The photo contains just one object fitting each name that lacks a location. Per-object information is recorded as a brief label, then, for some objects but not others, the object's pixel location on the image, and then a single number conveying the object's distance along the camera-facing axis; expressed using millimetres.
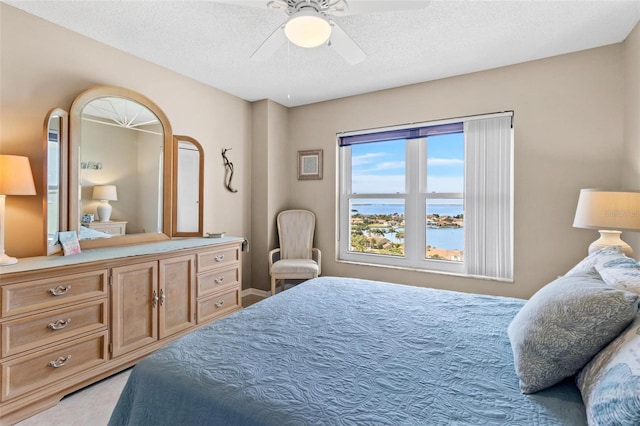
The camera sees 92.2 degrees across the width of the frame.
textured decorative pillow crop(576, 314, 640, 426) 660
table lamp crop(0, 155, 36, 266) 1896
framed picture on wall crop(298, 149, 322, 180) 4047
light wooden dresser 1751
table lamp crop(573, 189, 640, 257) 1977
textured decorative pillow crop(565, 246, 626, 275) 1382
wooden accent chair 3967
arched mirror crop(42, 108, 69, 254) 2137
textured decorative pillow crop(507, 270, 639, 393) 891
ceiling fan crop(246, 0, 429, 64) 1551
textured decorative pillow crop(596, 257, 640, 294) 1080
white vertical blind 2979
